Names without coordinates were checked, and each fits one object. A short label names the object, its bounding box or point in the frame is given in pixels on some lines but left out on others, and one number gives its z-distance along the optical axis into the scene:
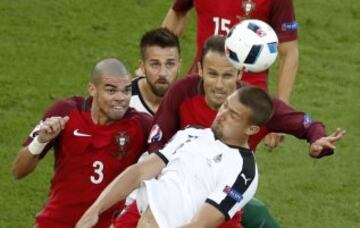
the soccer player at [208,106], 16.25
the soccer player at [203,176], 14.76
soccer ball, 16.64
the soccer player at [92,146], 16.95
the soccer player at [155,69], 18.36
